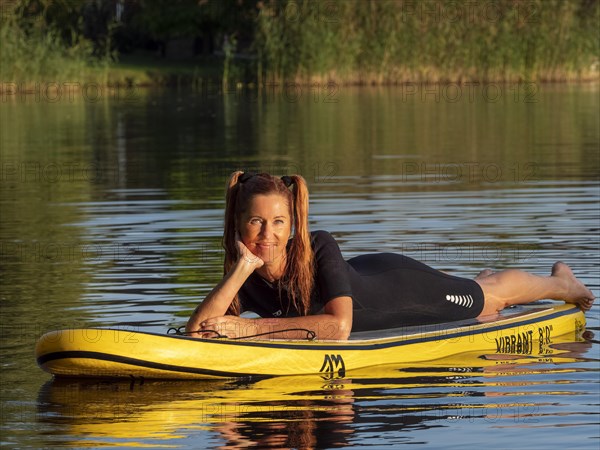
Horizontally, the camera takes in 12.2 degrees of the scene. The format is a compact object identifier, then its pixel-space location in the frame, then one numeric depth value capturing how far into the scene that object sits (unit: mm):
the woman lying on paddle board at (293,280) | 15466
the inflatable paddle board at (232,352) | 15351
